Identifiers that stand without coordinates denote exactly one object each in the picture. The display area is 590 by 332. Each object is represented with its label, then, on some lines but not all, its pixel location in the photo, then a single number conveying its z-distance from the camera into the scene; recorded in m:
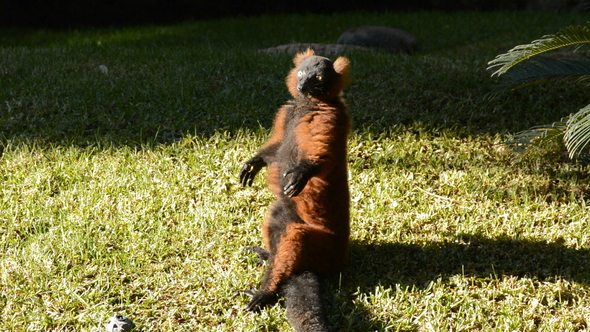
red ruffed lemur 5.39
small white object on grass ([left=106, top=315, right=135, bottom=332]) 5.33
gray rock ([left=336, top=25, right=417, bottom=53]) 15.13
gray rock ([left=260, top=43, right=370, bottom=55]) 13.09
